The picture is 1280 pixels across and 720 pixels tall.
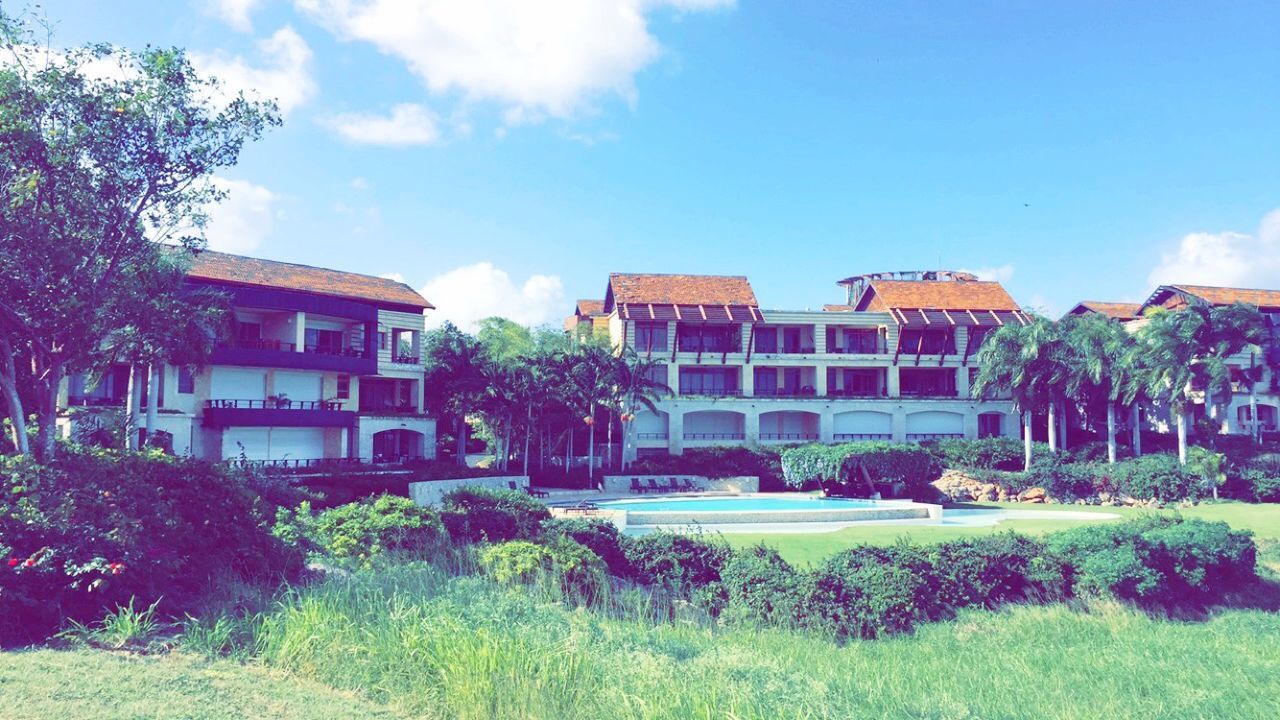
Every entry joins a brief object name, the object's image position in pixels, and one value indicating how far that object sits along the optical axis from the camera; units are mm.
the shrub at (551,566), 11953
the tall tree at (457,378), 39188
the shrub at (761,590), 13578
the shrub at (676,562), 15008
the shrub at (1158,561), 15875
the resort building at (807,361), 47906
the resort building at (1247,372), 48312
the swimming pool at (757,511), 27375
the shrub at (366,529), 11758
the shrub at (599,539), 15453
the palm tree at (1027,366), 40719
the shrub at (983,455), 42469
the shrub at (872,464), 34312
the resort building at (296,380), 31953
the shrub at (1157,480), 35312
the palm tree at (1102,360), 39375
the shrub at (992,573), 15461
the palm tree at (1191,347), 36906
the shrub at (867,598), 13523
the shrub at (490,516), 14203
